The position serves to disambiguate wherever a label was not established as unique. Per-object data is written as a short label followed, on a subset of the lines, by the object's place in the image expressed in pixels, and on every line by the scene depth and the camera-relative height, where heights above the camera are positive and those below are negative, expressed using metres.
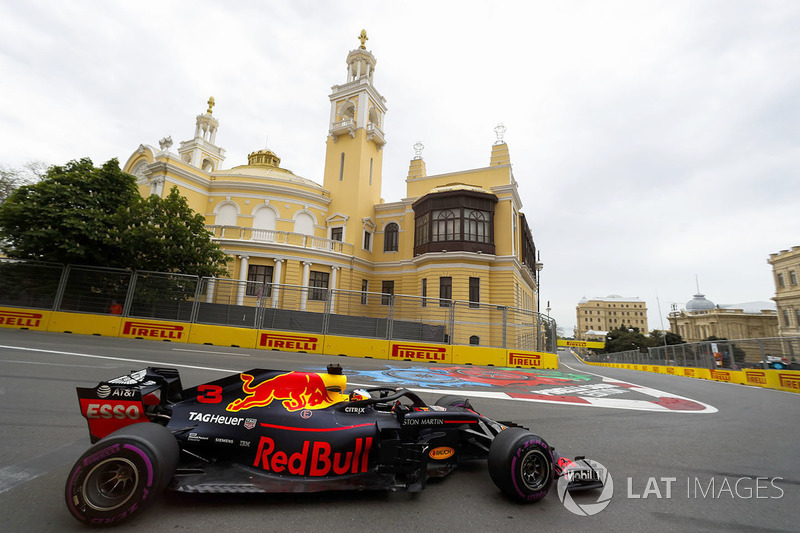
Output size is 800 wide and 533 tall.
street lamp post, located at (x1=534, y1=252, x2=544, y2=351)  15.32 +0.24
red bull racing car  2.66 -0.85
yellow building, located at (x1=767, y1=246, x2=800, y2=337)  60.75 +11.41
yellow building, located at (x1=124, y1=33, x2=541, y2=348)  27.22 +10.16
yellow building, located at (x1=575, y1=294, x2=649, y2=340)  157.62 +14.03
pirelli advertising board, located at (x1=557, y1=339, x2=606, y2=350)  91.38 -0.12
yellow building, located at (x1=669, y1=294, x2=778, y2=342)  83.12 +6.45
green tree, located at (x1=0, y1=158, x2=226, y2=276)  14.76 +4.41
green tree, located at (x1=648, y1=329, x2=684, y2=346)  67.19 +1.84
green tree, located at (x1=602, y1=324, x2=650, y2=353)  74.12 +1.01
